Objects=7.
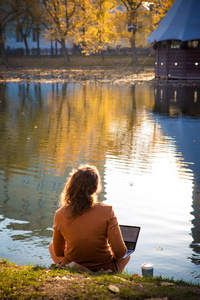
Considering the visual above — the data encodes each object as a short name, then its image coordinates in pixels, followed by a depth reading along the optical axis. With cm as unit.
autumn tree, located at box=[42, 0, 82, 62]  5922
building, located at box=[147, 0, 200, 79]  3453
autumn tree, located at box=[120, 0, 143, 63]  5625
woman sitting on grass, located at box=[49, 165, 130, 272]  398
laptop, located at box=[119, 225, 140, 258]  457
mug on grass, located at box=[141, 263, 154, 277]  446
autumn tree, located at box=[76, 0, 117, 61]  5704
